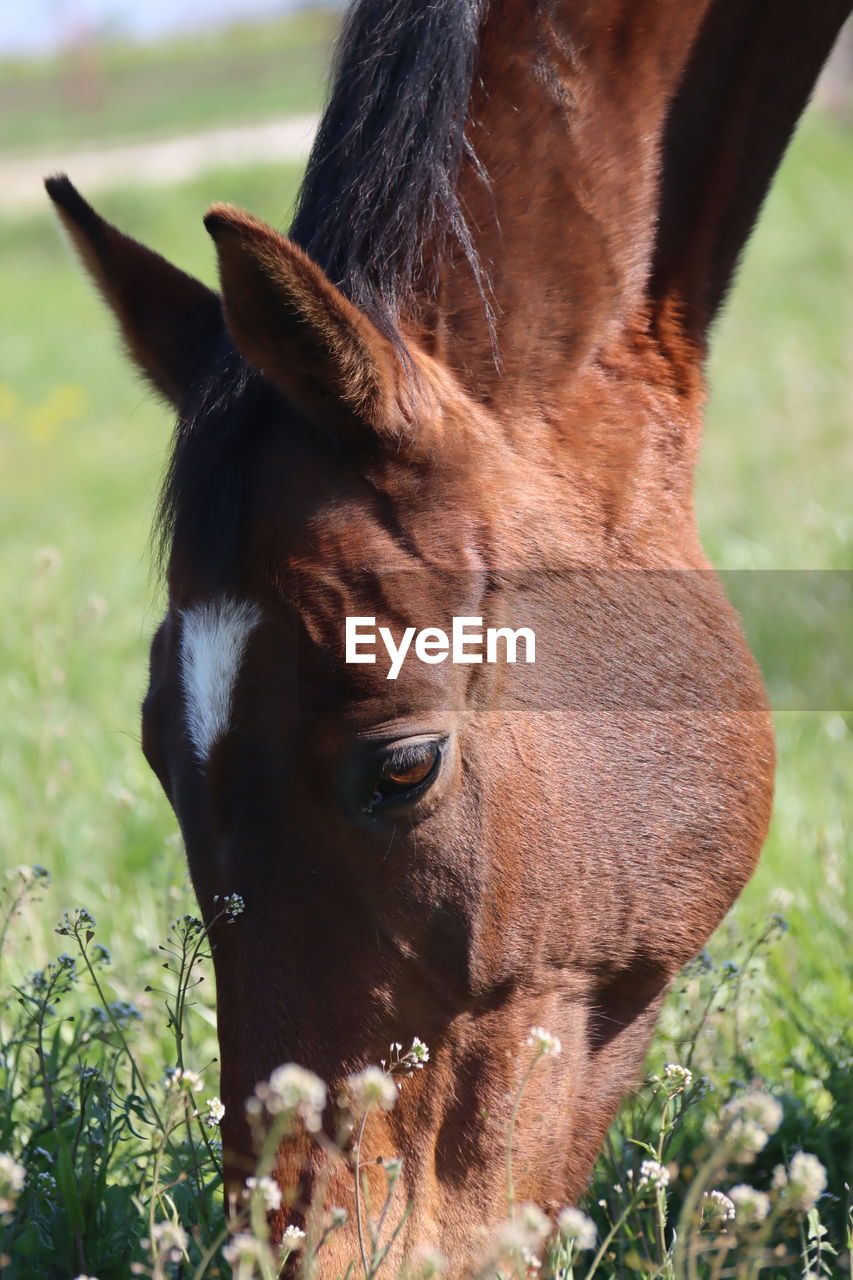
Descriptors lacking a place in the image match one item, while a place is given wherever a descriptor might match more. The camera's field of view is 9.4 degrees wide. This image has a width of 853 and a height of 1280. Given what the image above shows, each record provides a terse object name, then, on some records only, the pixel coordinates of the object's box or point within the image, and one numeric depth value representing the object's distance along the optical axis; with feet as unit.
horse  10.32
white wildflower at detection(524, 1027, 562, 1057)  10.15
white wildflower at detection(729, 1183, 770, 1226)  9.73
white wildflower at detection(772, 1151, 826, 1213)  9.66
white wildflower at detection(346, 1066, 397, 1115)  9.73
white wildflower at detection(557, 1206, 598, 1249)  9.72
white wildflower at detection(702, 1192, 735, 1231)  10.29
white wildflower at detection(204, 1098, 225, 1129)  10.44
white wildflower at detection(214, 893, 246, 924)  10.28
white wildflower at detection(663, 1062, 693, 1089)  10.43
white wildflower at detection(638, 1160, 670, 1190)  10.10
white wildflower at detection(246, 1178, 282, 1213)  9.81
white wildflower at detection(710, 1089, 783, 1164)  9.65
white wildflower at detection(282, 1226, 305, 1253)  10.08
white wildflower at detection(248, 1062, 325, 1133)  9.66
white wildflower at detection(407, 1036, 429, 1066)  10.25
